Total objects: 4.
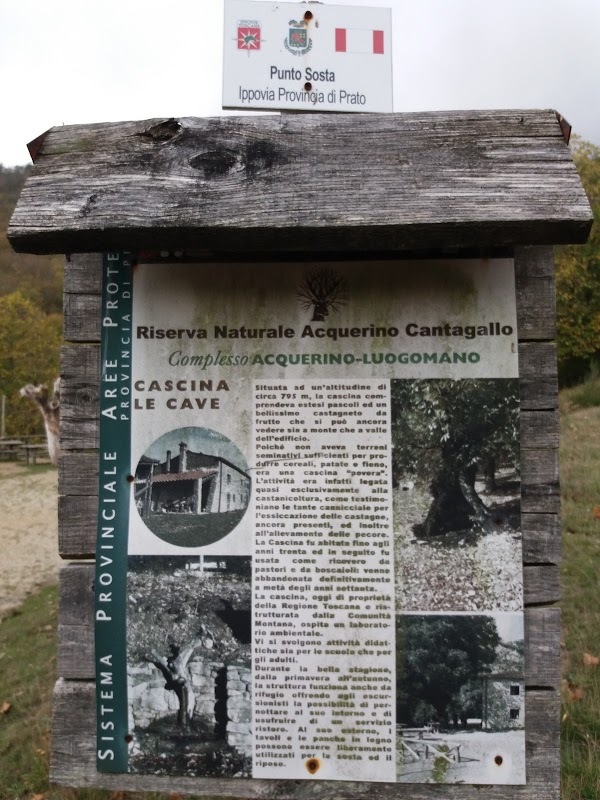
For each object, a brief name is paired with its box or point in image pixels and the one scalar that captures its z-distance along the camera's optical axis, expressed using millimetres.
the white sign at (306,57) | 2186
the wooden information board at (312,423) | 1815
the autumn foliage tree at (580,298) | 19656
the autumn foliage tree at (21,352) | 32750
